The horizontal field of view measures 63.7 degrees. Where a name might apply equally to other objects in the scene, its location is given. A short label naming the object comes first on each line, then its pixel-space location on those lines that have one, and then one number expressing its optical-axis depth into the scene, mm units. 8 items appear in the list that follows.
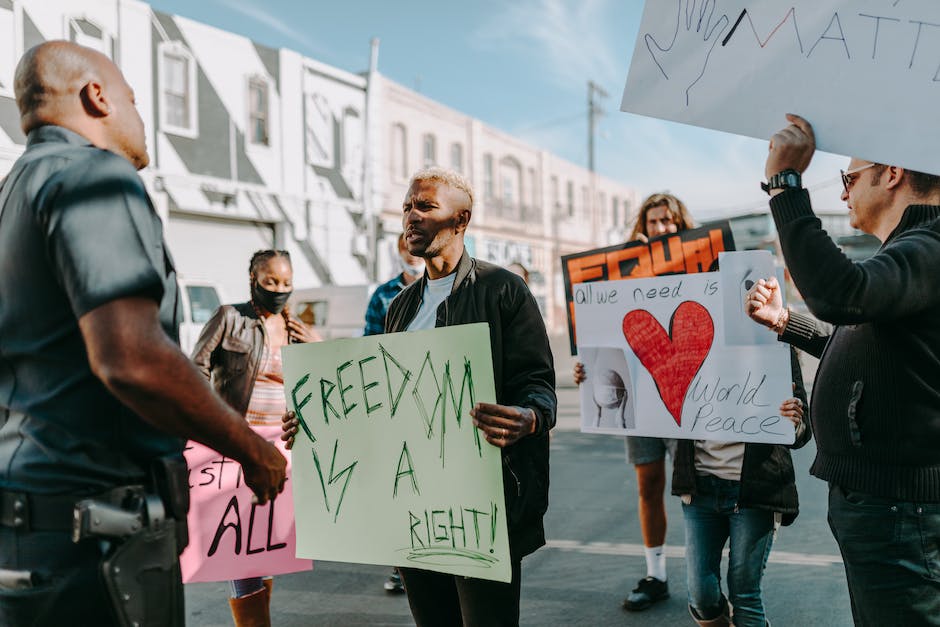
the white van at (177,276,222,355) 11438
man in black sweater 1769
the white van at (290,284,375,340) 12422
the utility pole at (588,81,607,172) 38375
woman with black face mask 3801
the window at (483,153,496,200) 30891
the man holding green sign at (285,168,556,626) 2240
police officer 1490
